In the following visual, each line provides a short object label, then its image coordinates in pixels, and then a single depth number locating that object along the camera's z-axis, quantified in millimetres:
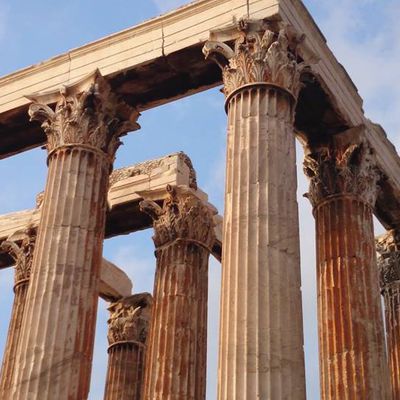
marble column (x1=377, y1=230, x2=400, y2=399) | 29812
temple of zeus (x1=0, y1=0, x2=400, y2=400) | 19703
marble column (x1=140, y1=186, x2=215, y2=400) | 27484
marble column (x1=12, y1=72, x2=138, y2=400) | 21422
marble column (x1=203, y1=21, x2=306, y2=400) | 18484
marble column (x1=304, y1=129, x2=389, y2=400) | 23750
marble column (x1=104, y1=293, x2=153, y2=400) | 33531
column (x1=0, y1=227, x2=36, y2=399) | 30969
